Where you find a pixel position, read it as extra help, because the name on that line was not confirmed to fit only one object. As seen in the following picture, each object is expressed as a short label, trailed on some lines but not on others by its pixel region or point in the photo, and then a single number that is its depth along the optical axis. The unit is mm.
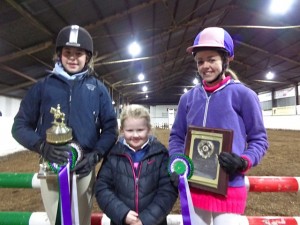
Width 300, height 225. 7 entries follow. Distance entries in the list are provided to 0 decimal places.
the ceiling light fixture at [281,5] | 6191
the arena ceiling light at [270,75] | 14914
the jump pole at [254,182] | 1619
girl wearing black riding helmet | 1264
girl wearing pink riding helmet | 1145
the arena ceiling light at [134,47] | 7731
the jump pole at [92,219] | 1539
